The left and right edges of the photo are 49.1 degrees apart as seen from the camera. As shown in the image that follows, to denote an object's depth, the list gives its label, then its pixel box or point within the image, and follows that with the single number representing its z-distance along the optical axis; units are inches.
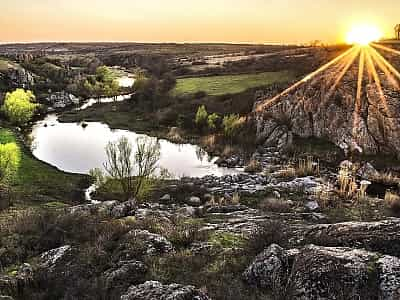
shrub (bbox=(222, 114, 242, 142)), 2202.3
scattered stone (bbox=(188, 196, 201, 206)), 1161.4
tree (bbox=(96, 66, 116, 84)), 4648.1
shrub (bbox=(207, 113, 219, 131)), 2374.5
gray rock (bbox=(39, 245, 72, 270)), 557.6
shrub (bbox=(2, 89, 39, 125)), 2869.1
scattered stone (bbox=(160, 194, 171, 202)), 1222.1
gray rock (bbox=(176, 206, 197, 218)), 910.1
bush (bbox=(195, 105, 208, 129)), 2465.6
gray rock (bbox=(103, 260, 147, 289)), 478.6
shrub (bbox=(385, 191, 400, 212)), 993.5
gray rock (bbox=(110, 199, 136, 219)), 813.9
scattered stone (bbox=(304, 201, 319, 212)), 964.6
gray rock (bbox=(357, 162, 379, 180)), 1413.6
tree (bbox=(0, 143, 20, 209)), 1466.5
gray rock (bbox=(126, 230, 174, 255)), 562.9
